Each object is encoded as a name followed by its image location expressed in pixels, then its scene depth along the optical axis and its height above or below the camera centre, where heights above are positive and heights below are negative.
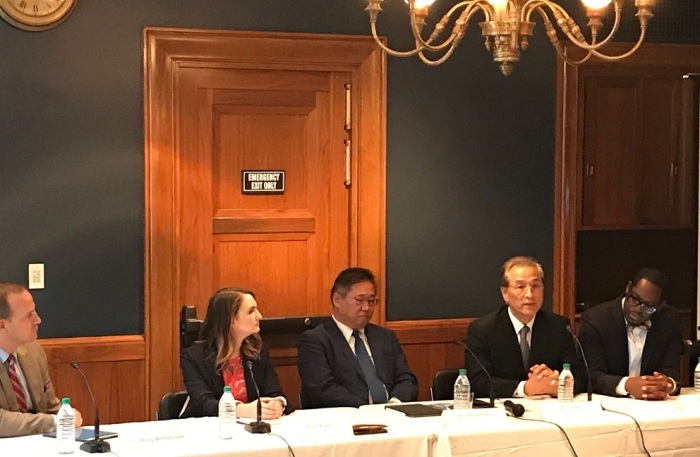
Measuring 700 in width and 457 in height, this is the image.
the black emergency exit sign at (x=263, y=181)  5.29 +0.09
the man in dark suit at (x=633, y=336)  4.91 -0.58
